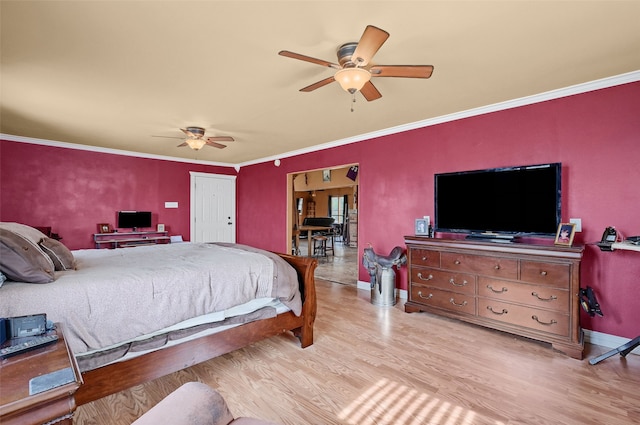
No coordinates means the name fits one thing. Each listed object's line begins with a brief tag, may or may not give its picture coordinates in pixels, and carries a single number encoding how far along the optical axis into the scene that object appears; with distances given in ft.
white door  22.40
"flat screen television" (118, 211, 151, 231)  18.94
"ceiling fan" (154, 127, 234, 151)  13.78
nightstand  2.68
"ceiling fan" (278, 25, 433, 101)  6.41
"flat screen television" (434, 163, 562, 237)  9.23
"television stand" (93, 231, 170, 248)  17.97
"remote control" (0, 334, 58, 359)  3.37
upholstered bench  2.92
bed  5.46
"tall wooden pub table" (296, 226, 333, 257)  23.67
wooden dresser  8.38
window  40.99
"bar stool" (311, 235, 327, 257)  24.37
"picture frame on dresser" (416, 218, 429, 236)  12.53
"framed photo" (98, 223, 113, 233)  18.34
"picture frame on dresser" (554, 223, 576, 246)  8.65
